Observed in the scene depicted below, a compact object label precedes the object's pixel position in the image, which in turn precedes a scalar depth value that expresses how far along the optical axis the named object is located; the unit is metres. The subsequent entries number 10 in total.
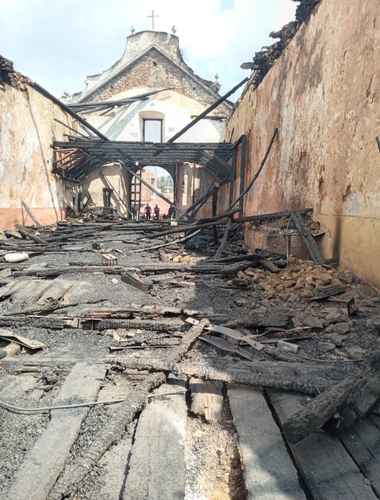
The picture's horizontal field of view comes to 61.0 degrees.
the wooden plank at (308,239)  5.38
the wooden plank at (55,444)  1.51
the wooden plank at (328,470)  1.53
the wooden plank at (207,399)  2.11
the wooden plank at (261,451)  1.54
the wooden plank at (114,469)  1.51
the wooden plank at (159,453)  1.53
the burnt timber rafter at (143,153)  13.94
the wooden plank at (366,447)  1.65
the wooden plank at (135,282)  4.97
